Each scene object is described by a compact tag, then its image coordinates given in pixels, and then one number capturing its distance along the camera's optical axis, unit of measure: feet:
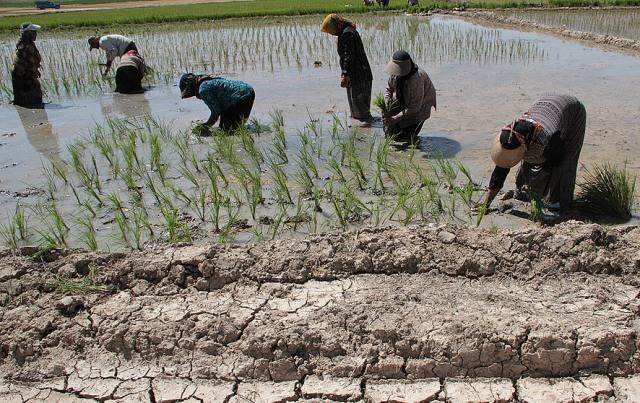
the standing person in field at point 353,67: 18.01
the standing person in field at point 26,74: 23.22
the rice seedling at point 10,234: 10.76
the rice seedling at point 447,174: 12.77
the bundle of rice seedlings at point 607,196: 11.22
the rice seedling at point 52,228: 10.24
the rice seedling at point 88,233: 10.28
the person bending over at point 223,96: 17.02
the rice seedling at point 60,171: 14.33
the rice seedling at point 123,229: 10.75
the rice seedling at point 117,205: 11.75
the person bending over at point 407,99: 15.70
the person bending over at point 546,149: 10.17
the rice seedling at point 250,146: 15.14
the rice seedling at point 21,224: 11.11
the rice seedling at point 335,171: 13.17
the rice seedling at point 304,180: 13.00
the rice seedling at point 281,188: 12.30
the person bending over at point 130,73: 24.61
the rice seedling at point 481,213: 10.59
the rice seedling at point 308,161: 13.60
